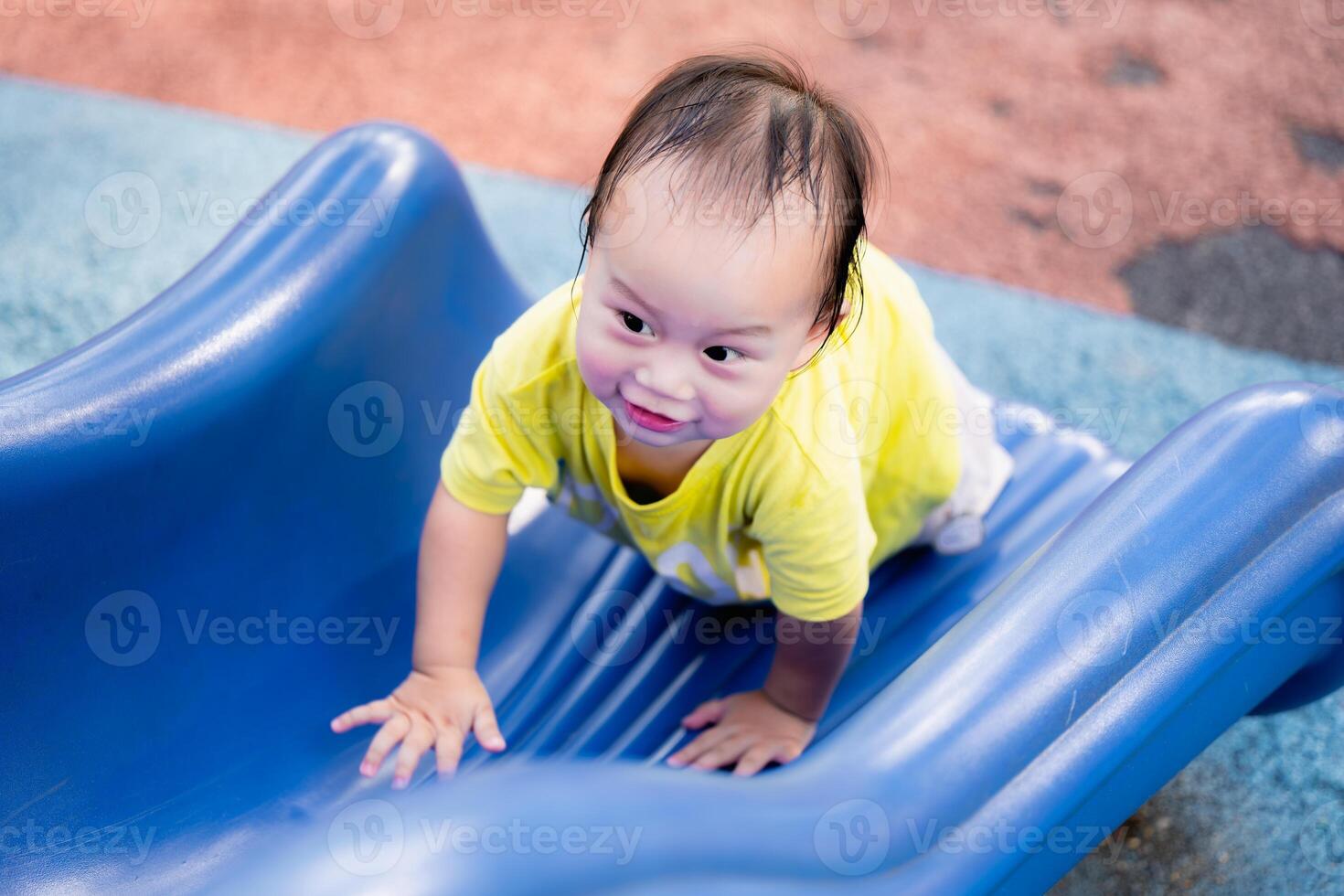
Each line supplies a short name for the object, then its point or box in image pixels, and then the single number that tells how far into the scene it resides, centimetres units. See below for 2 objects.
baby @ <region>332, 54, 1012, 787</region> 59
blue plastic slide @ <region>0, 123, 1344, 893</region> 64
